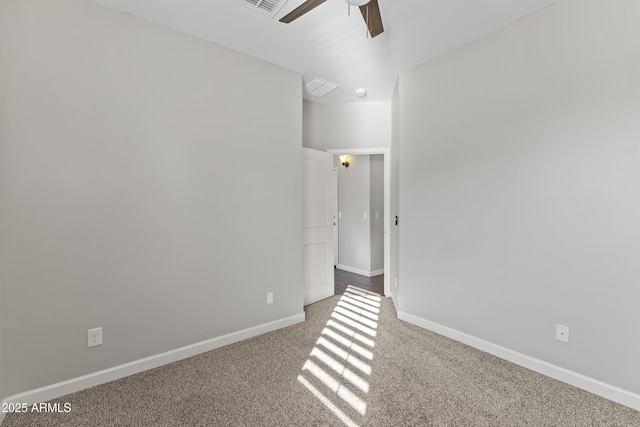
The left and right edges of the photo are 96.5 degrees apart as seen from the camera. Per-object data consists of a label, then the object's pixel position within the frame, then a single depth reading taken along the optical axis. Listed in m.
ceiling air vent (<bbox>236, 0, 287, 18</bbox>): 1.99
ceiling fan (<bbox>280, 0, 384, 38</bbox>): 1.72
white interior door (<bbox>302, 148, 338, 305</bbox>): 3.58
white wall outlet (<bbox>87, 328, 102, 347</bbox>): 2.00
